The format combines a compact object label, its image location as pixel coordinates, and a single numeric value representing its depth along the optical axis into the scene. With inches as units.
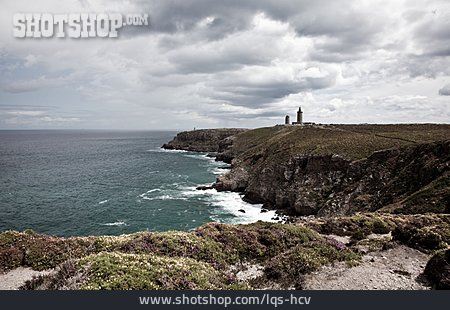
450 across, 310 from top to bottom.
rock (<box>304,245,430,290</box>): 536.7
